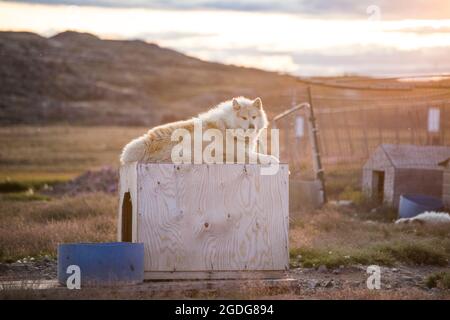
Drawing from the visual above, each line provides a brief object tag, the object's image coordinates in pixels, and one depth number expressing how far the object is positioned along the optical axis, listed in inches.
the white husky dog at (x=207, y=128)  382.6
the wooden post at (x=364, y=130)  891.4
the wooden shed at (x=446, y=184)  602.9
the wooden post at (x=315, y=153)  668.7
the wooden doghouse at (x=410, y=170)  666.8
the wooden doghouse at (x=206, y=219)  333.4
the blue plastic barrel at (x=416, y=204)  594.2
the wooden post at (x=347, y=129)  935.0
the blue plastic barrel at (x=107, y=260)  320.5
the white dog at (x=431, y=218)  550.5
